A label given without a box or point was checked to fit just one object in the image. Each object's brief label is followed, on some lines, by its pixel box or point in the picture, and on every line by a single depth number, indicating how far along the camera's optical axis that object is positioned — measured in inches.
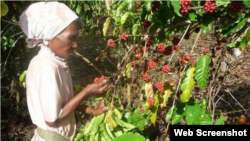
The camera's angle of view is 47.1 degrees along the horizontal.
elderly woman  72.1
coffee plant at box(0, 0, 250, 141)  59.7
